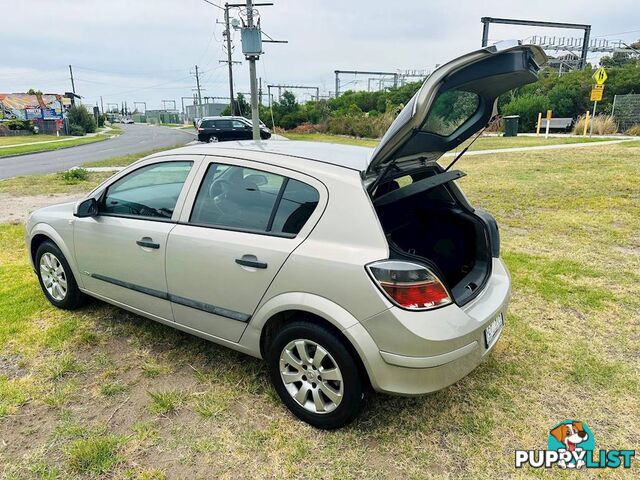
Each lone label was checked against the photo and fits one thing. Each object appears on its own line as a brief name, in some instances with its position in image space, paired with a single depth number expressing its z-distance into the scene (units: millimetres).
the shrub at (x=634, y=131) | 21750
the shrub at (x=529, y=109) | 30250
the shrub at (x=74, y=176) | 12102
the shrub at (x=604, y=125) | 23125
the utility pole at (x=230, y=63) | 39575
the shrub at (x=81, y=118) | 53169
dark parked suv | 26953
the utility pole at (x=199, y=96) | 66875
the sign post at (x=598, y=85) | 20109
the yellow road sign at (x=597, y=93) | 20572
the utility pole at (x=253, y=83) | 14555
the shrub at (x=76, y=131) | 49781
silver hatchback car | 2219
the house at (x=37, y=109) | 50625
